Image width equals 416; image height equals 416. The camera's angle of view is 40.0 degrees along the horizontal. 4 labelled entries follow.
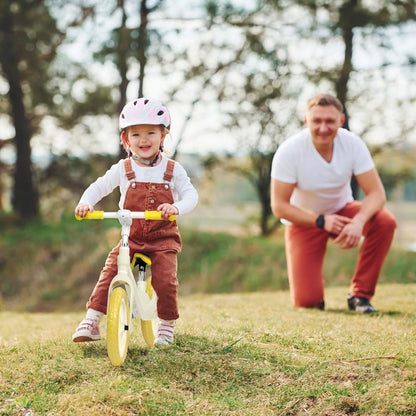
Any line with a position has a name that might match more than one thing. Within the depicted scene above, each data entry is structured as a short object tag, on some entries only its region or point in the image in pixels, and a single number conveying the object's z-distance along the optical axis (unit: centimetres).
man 506
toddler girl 356
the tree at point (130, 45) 1120
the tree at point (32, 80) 1270
